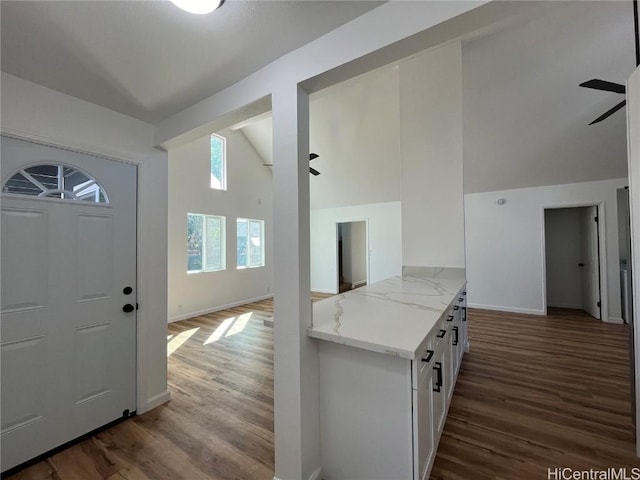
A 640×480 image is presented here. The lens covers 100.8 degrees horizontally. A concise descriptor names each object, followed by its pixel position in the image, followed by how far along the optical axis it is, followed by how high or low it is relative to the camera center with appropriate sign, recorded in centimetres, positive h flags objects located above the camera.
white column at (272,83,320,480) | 142 -30
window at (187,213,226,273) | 532 +2
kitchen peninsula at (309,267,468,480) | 125 -77
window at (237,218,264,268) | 639 +1
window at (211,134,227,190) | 587 +184
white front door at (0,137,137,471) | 165 -36
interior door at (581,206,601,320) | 460 -40
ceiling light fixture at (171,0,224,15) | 112 +103
